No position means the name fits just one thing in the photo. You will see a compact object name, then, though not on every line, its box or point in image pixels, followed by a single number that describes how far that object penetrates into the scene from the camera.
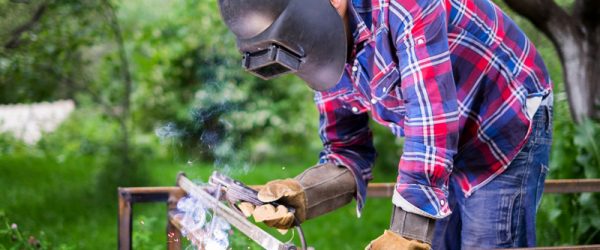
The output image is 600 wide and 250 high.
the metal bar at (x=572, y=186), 3.22
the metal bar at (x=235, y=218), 2.16
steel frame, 2.99
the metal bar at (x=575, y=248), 2.07
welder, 2.12
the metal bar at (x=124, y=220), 2.98
